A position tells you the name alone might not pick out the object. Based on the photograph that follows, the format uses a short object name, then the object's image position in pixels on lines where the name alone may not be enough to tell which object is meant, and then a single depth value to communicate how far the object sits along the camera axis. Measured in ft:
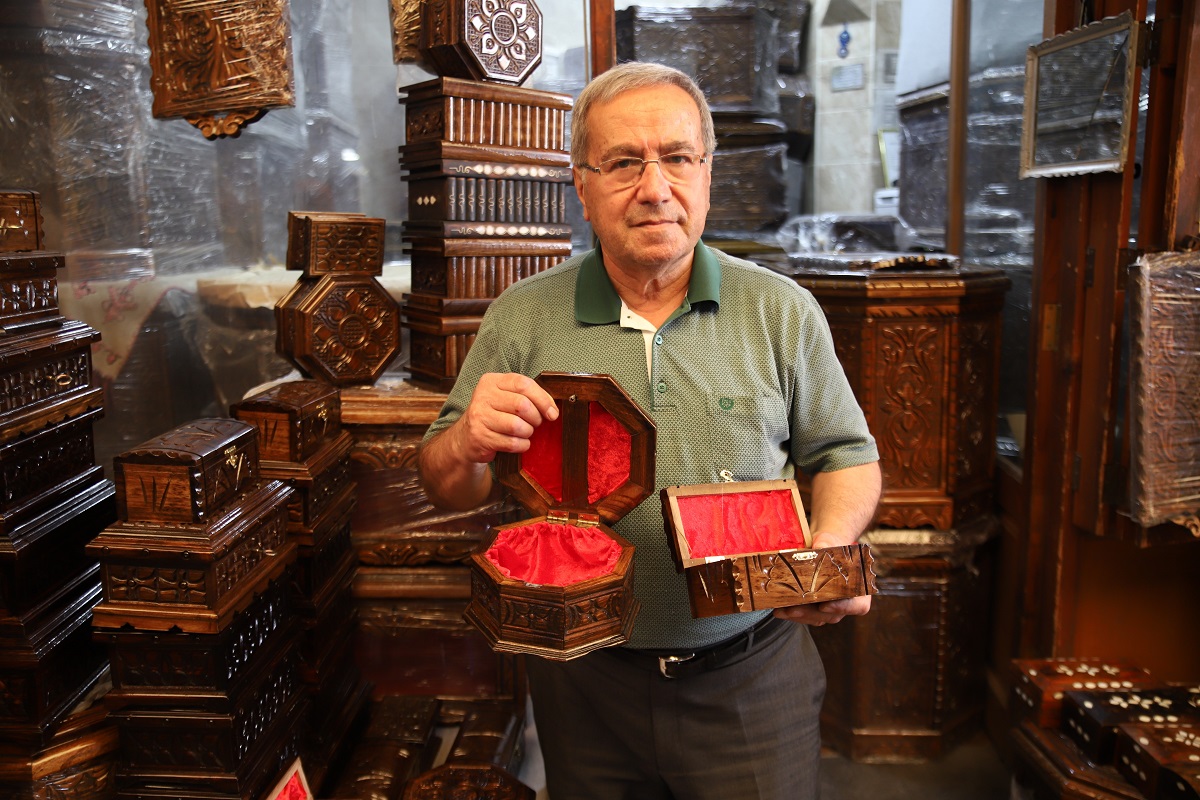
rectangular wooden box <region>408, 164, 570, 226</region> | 9.79
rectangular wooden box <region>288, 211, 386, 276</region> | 9.96
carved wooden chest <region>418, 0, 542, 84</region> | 9.39
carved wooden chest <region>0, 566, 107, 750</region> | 6.63
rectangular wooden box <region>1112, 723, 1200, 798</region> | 7.22
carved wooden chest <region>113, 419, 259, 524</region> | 6.02
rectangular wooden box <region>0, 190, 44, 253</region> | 6.79
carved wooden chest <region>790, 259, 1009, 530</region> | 10.12
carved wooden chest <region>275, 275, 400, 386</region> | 9.87
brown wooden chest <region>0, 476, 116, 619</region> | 6.67
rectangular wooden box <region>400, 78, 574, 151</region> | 9.63
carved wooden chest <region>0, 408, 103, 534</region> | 6.75
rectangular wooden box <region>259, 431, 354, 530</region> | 7.93
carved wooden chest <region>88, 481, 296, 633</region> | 5.98
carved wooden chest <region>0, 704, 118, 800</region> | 6.59
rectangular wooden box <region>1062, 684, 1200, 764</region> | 7.88
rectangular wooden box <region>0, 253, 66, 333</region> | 6.70
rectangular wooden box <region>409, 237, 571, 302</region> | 9.90
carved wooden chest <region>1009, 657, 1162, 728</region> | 8.49
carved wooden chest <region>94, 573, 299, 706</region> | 6.18
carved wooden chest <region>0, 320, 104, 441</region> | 6.62
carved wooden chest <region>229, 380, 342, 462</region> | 7.94
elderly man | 5.99
